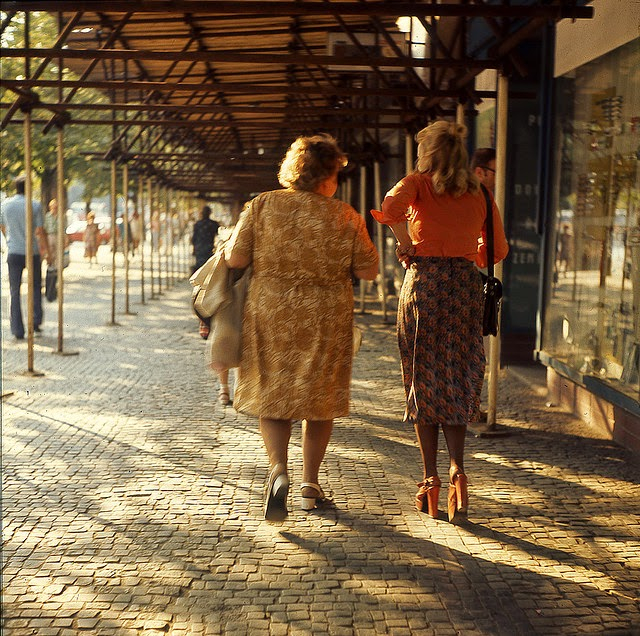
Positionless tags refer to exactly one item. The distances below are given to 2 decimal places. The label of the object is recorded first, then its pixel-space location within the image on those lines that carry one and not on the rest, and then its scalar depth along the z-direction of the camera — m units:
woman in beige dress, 5.40
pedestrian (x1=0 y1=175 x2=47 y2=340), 13.25
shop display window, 7.25
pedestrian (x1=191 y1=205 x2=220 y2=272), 18.00
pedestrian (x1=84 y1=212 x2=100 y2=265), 36.53
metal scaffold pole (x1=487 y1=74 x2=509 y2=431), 7.57
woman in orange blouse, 5.49
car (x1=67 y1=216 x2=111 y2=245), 53.04
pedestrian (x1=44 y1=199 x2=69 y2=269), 18.20
